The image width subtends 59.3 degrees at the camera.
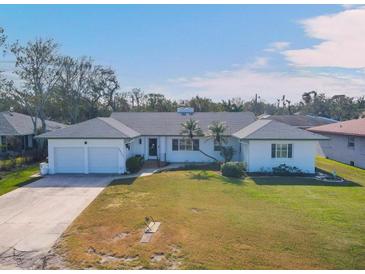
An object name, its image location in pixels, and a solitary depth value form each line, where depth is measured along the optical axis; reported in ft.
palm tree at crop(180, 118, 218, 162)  87.25
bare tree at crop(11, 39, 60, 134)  110.83
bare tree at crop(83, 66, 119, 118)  177.94
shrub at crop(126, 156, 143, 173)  77.82
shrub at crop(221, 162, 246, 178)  72.33
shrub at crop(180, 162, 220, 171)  85.15
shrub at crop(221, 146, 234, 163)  87.61
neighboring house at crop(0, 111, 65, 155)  106.11
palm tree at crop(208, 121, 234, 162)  84.58
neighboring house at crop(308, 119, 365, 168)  87.30
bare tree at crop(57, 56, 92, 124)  157.38
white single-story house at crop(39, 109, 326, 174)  75.36
